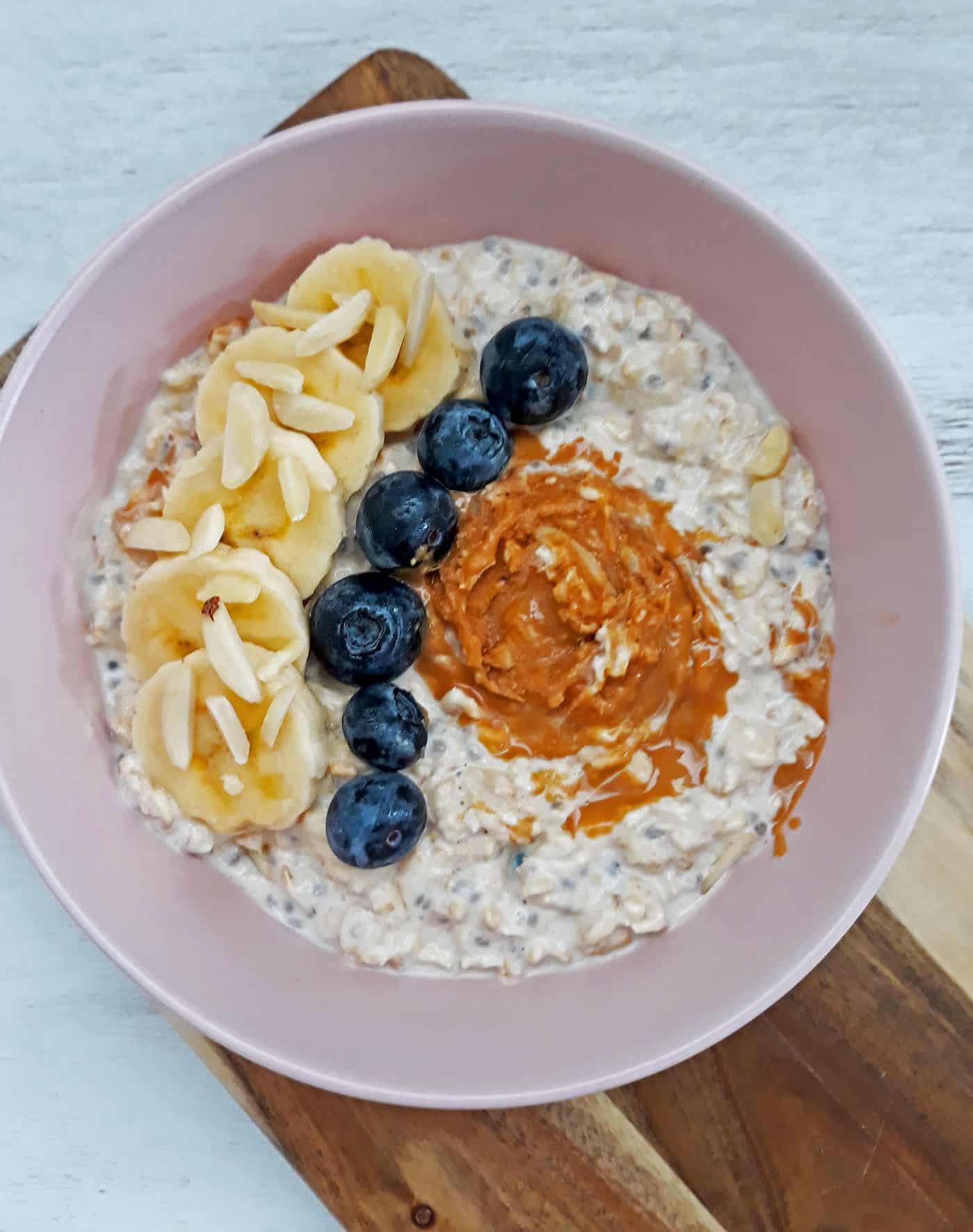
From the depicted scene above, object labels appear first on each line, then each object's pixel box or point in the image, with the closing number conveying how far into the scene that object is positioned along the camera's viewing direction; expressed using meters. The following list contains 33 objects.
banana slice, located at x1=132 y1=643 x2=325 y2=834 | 0.32
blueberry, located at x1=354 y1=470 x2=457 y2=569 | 0.32
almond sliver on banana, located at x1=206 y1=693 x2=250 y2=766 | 0.32
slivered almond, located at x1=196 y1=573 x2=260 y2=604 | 0.32
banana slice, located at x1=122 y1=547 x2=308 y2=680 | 0.32
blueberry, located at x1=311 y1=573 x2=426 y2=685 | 0.32
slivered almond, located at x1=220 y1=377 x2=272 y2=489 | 0.32
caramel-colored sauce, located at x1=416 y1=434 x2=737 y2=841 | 0.33
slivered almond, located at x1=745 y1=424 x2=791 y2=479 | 0.33
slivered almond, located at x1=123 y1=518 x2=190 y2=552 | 0.33
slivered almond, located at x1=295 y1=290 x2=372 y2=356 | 0.32
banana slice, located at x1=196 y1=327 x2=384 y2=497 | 0.33
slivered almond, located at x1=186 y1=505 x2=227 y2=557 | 0.32
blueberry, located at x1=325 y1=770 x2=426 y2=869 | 0.32
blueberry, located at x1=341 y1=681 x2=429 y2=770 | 0.32
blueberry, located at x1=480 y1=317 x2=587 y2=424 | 0.32
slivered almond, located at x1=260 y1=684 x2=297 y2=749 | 0.32
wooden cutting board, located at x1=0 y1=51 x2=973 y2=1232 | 0.34
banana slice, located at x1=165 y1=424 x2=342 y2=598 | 0.32
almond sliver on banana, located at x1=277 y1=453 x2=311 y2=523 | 0.32
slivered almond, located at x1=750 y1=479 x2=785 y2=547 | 0.33
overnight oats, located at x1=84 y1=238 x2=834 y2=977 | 0.32
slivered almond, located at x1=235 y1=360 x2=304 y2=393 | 0.32
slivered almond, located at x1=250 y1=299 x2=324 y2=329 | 0.33
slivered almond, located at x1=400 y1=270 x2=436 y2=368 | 0.32
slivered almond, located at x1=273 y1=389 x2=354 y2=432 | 0.32
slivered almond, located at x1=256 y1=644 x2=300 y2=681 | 0.32
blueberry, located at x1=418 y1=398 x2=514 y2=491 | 0.32
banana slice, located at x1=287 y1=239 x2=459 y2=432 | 0.33
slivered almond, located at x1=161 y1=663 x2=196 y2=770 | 0.32
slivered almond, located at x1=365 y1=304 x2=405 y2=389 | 0.32
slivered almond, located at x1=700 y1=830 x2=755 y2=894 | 0.33
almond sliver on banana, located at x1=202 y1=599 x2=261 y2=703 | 0.32
